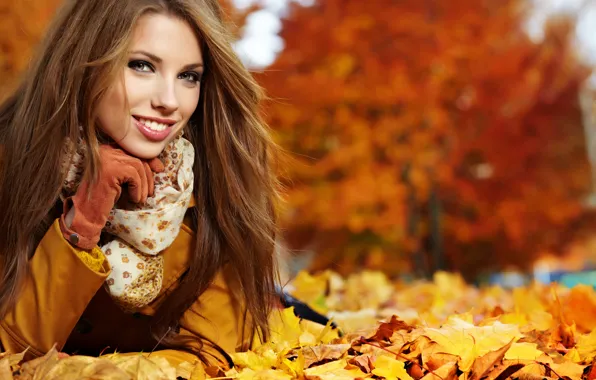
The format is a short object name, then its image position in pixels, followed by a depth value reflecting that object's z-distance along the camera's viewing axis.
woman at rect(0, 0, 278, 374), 2.15
